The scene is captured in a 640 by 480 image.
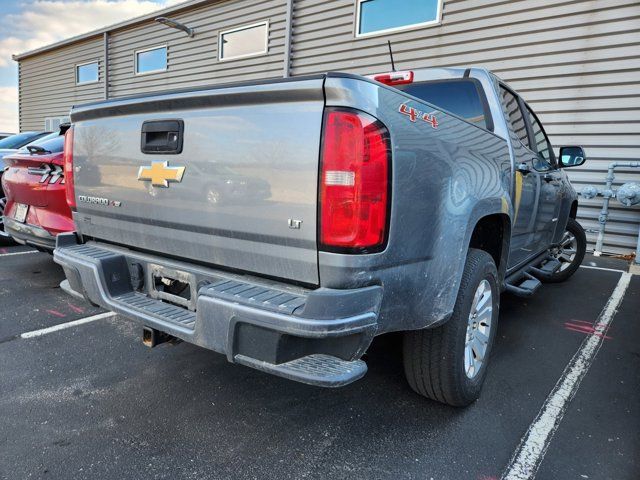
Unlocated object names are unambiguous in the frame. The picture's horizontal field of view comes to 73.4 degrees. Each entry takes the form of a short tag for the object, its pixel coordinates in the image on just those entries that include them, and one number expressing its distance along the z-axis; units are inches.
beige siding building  250.7
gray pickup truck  61.1
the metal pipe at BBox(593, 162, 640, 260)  249.0
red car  152.8
